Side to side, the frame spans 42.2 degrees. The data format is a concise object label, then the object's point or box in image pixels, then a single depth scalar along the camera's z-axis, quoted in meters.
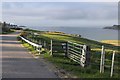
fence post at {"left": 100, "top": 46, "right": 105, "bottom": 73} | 6.30
